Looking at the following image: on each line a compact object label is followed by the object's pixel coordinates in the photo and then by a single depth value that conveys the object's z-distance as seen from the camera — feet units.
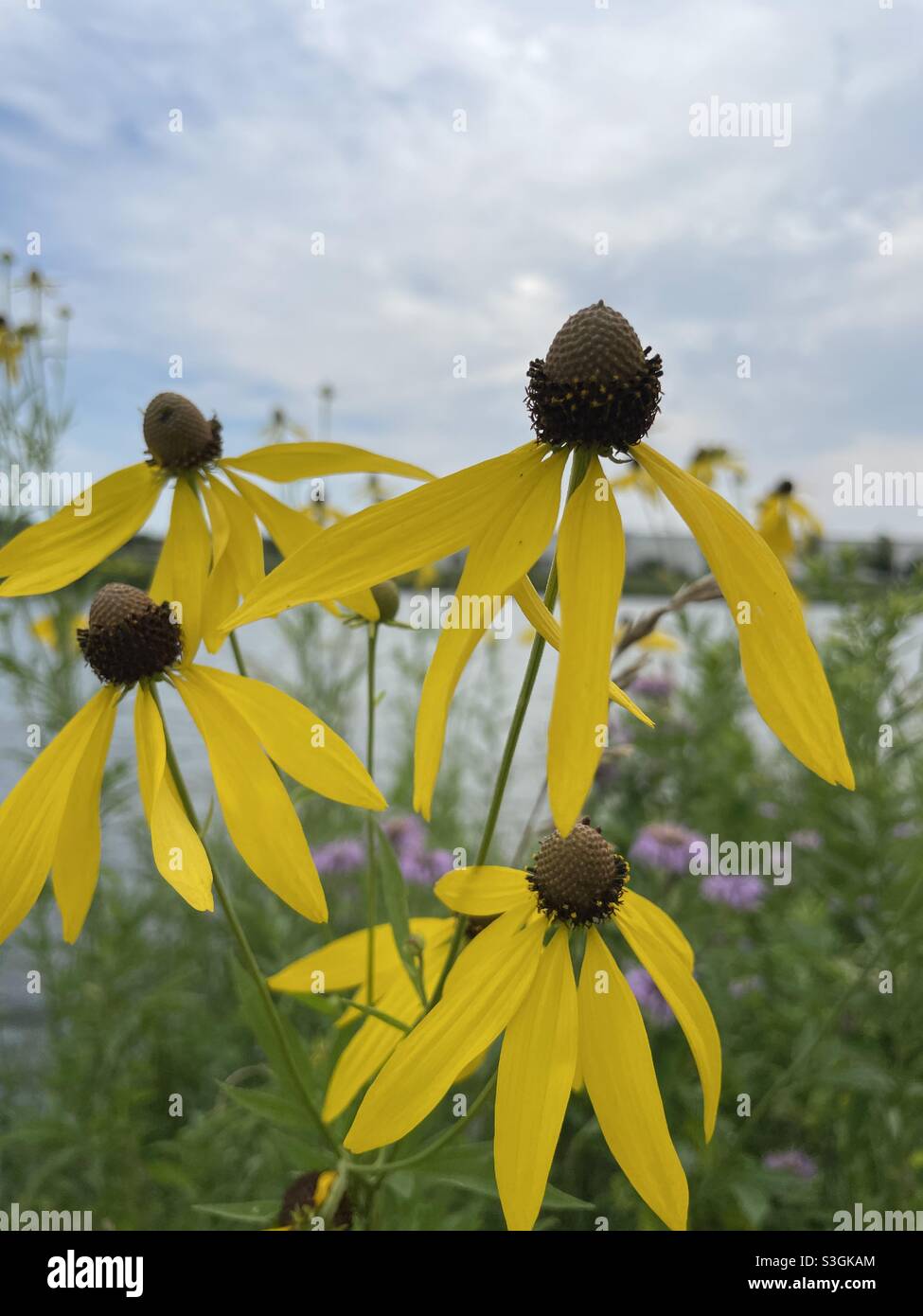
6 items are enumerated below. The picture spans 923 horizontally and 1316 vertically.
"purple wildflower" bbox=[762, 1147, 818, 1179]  1.12
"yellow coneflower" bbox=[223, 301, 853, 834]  0.39
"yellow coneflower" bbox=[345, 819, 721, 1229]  0.42
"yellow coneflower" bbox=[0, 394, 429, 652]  0.53
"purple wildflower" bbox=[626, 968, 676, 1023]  1.08
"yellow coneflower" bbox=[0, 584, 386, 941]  0.43
